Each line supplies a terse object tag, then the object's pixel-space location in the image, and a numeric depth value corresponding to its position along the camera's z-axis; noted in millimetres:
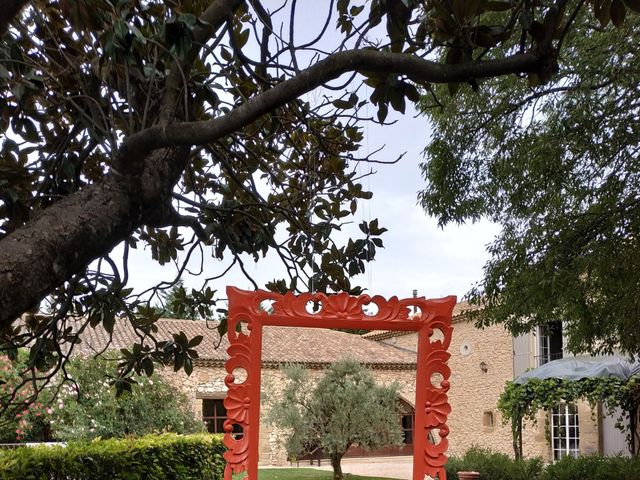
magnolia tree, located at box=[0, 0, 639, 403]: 2096
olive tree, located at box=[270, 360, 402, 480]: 13039
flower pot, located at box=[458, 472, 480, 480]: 10680
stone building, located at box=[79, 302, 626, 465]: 14094
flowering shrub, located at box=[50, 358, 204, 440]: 12484
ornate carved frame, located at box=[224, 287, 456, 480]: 2795
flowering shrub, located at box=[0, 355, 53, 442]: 12445
